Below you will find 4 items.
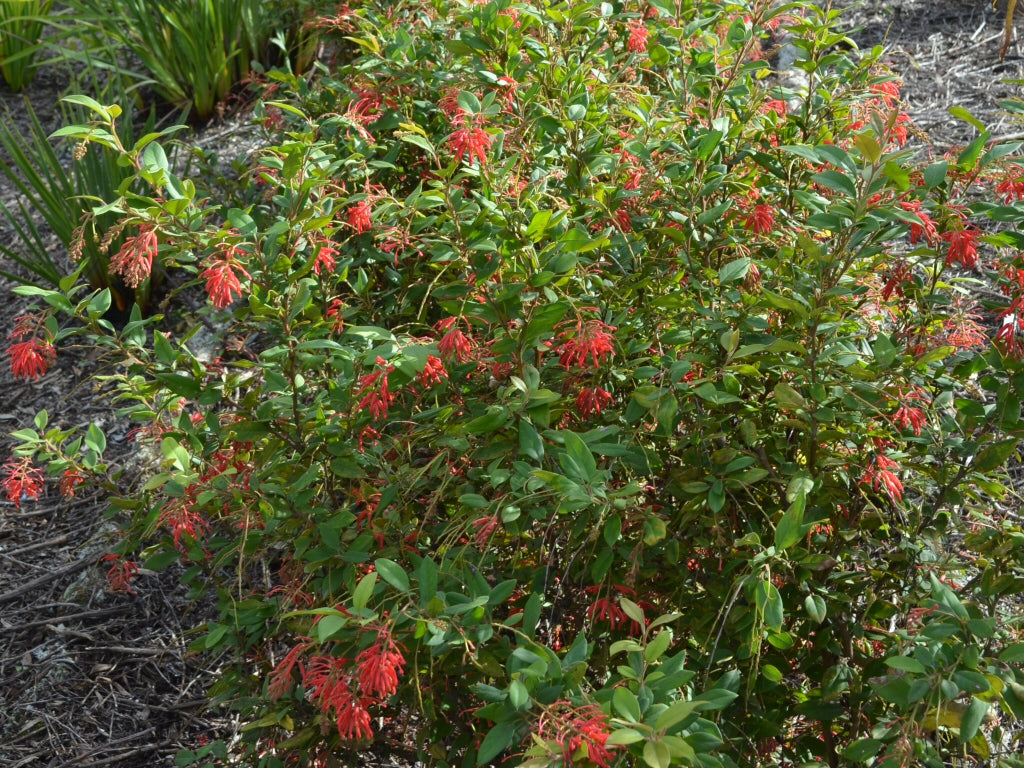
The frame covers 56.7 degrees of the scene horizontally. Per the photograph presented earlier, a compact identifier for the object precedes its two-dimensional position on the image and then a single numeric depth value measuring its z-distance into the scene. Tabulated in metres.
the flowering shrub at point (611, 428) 1.25
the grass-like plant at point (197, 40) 3.57
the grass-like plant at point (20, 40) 4.07
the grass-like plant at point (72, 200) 2.96
